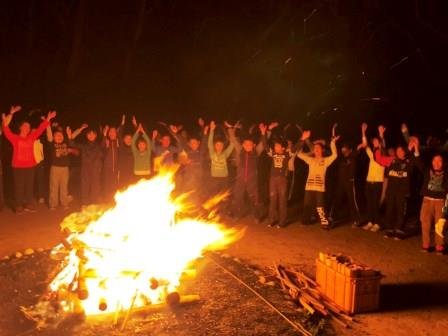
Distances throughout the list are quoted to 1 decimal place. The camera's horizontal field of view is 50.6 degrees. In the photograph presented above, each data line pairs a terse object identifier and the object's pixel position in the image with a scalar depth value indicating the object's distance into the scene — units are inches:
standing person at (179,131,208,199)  514.6
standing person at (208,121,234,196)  500.4
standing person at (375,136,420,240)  442.0
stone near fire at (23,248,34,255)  353.8
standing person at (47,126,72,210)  507.2
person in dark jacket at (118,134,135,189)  528.4
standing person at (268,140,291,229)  474.9
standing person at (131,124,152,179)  521.3
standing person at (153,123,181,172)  522.9
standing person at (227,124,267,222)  498.0
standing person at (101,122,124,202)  527.2
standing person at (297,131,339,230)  473.4
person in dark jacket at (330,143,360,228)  491.8
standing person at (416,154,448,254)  390.9
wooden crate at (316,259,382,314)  268.2
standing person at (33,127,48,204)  508.2
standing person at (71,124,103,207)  519.5
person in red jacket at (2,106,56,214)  491.8
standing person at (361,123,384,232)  473.7
